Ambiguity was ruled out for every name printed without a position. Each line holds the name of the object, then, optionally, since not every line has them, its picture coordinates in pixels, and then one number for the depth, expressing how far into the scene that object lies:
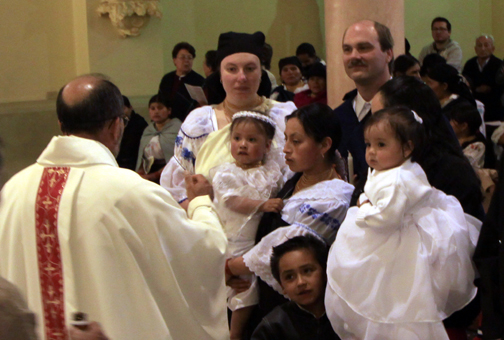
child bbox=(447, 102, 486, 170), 5.75
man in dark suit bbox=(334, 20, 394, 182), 3.69
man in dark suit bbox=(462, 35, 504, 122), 8.25
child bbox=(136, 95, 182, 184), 6.89
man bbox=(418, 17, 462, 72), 8.72
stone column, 5.09
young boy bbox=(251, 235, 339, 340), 3.13
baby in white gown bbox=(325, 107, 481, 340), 2.66
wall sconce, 8.06
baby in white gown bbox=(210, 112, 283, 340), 3.56
